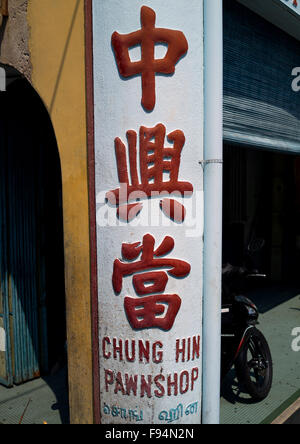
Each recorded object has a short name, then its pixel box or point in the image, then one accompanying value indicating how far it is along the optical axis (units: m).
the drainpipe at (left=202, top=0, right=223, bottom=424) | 3.16
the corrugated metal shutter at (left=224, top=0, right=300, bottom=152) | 4.12
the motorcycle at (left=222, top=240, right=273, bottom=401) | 4.28
